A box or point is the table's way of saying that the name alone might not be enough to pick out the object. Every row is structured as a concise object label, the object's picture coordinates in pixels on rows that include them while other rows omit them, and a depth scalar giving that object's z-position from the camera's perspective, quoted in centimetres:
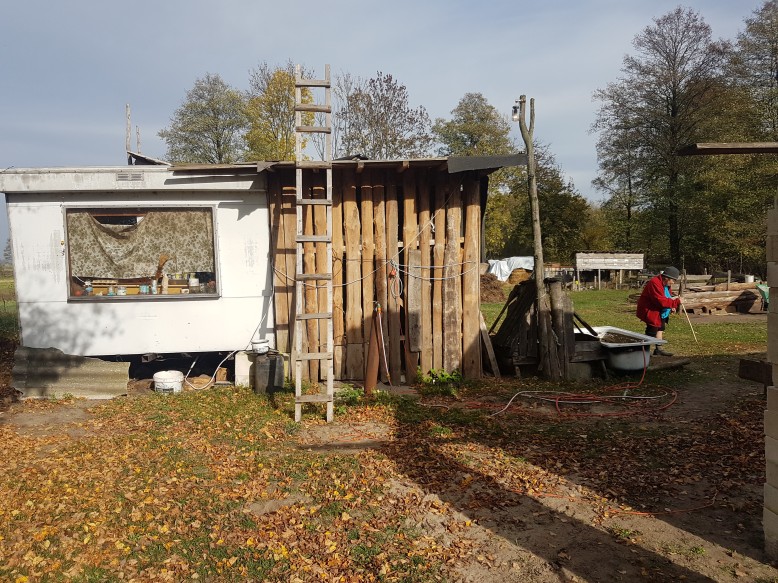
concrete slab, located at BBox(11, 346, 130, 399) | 893
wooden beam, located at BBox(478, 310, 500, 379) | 991
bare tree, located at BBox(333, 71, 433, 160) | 3070
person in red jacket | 1119
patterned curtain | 934
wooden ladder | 755
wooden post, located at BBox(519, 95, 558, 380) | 967
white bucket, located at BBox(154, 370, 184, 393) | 916
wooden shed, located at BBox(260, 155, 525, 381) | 943
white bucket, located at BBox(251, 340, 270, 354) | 910
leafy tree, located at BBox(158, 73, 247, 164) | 3753
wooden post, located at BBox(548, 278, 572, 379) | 964
